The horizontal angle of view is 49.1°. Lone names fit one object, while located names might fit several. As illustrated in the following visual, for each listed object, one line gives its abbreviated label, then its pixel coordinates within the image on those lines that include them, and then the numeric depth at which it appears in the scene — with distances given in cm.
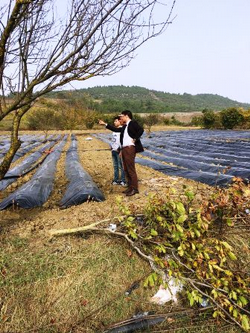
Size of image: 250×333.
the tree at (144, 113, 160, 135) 3347
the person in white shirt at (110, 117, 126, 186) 564
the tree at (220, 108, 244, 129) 2462
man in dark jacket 473
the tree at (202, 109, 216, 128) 2734
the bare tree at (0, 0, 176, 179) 268
